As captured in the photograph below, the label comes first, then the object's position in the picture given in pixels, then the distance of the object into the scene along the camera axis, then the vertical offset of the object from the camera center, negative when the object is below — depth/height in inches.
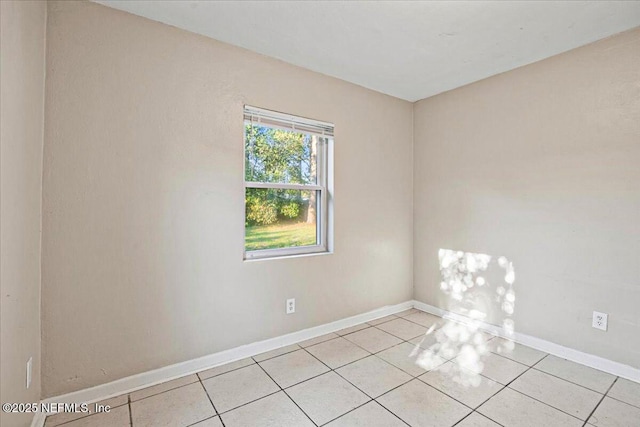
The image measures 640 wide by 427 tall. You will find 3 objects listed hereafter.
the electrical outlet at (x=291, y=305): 102.5 -29.5
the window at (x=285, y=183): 97.8 +12.1
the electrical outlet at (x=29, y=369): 59.2 -29.6
